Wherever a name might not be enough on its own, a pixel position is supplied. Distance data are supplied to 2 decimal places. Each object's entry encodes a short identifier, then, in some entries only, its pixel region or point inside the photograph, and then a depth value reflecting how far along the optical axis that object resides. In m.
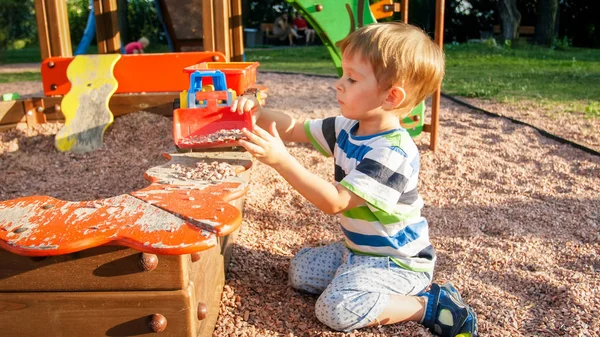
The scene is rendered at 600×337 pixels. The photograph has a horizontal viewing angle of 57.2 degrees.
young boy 1.59
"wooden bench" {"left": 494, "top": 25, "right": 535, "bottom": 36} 15.08
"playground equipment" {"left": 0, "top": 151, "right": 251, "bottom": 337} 1.28
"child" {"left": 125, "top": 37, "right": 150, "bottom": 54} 8.70
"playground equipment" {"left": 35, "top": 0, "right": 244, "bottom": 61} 3.71
